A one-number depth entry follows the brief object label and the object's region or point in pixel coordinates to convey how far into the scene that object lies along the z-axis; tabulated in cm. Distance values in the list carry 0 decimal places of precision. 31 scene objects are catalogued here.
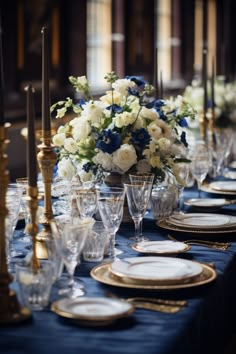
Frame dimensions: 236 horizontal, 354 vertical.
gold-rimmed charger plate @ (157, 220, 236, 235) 320
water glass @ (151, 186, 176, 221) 346
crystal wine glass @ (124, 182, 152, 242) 295
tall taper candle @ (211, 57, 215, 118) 513
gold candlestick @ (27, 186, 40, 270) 231
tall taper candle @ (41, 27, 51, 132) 270
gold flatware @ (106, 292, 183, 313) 225
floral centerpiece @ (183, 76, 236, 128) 644
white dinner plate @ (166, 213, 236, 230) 327
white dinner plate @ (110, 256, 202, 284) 244
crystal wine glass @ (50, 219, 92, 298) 227
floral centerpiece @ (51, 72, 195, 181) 335
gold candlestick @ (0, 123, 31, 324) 215
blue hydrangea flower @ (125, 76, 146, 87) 352
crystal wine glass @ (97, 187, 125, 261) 274
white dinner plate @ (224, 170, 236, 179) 478
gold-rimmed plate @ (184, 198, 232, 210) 378
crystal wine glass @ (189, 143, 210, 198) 395
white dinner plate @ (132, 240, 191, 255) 284
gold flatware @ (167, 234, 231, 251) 303
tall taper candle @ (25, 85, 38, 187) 225
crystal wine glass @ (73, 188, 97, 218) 298
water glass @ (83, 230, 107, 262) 267
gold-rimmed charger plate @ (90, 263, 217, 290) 240
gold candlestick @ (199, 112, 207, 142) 509
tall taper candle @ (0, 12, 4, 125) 216
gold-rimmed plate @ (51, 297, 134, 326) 210
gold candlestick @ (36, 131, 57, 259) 275
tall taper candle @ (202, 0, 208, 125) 505
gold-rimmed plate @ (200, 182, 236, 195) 417
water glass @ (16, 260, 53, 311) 216
